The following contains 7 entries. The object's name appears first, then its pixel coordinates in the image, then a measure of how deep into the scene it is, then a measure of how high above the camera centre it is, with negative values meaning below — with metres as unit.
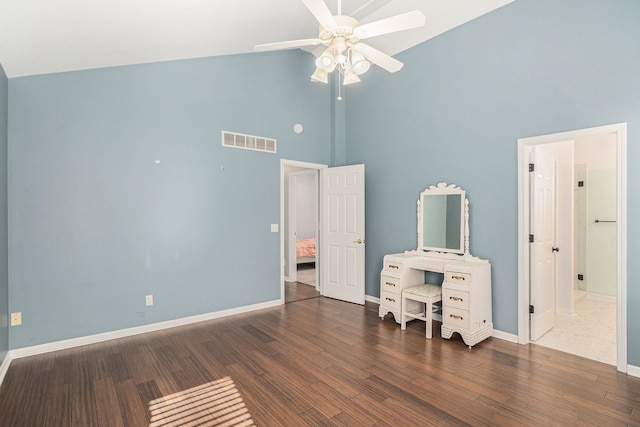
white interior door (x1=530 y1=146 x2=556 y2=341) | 3.36 -0.35
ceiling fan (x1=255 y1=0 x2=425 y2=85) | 2.00 +1.18
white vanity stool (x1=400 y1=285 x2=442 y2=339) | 3.54 -0.99
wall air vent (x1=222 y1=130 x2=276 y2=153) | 4.25 +0.96
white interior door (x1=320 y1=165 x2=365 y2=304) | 4.79 -0.34
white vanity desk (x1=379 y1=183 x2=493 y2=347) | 3.31 -0.65
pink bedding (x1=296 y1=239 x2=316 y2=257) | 7.39 -0.86
